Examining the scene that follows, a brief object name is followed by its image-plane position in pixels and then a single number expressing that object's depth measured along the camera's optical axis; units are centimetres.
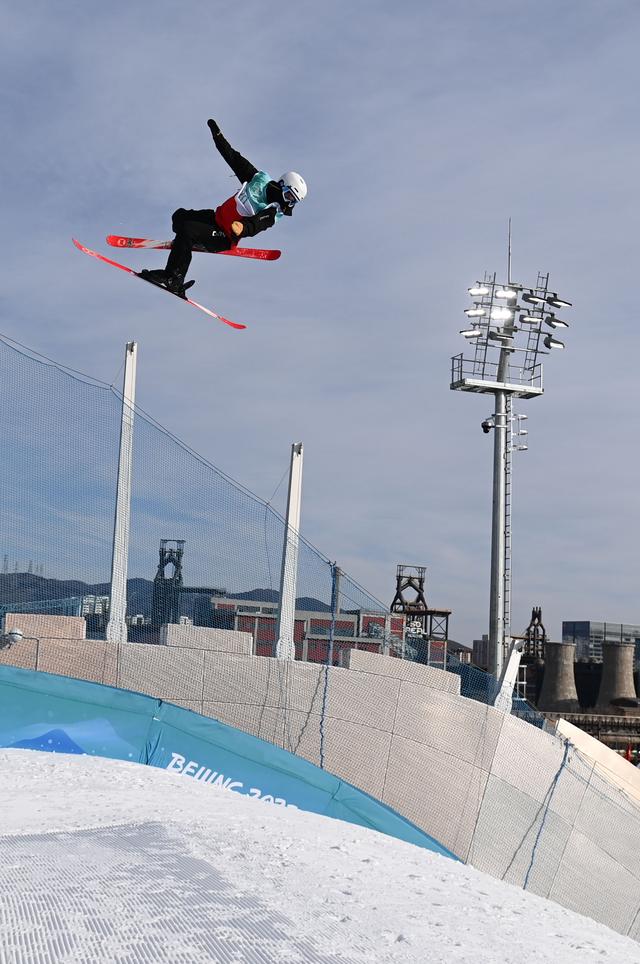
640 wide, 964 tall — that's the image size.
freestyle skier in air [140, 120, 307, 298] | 1027
